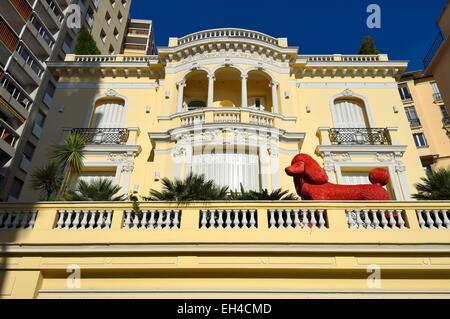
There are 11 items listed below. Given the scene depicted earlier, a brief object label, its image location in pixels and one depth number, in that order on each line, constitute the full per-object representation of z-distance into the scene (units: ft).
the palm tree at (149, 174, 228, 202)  23.97
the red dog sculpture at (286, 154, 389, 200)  24.95
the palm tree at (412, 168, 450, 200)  26.91
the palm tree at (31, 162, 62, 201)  32.48
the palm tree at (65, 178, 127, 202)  26.63
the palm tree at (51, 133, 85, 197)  35.27
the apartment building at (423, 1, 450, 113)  42.75
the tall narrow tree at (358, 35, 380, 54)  67.67
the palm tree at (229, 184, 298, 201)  25.17
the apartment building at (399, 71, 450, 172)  80.69
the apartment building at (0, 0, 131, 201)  70.79
